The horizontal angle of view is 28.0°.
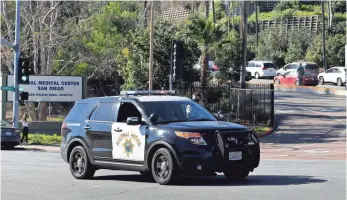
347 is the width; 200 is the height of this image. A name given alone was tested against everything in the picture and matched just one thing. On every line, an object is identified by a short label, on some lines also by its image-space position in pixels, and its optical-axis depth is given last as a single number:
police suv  13.02
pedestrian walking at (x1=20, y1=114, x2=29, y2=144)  33.25
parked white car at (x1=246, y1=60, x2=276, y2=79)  63.69
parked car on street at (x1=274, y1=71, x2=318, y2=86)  56.16
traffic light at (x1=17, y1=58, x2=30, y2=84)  34.06
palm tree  39.34
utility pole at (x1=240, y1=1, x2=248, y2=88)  39.06
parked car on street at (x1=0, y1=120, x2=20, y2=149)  30.17
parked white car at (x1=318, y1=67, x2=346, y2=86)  55.34
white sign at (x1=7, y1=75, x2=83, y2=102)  39.38
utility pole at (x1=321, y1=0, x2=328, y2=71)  61.08
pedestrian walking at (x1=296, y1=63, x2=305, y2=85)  54.92
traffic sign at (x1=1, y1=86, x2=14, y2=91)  34.75
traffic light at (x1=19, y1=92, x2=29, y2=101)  34.41
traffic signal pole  34.59
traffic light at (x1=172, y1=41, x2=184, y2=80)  28.62
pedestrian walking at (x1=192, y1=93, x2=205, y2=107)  28.37
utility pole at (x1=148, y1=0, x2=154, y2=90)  34.19
